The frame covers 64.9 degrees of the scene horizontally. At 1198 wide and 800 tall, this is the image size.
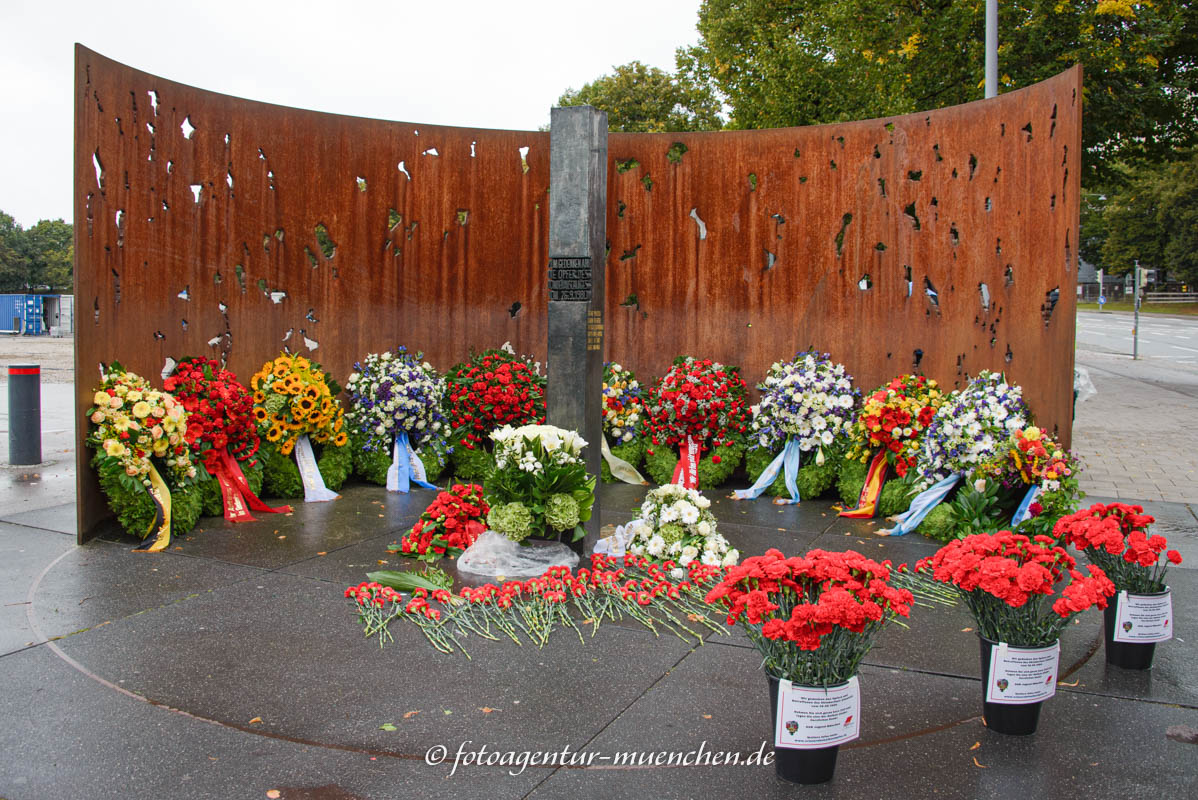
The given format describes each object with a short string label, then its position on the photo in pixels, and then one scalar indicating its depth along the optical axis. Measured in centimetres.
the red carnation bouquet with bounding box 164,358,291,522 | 679
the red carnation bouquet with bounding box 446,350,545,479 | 830
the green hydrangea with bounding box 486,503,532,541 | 533
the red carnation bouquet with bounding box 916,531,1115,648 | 321
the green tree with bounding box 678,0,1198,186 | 1300
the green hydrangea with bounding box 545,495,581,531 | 535
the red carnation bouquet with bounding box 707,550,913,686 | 287
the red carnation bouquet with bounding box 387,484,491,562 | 581
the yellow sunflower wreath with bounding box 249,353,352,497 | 753
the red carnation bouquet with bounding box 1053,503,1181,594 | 378
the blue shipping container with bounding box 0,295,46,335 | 3841
